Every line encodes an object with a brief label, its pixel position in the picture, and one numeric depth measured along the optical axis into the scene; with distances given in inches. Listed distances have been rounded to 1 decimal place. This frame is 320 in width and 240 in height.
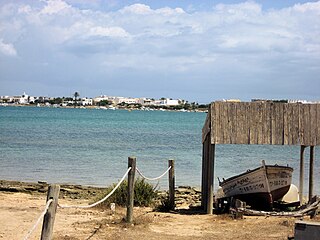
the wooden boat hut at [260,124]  503.2
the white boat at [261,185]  497.0
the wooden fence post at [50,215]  284.2
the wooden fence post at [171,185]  538.6
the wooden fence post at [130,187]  438.3
